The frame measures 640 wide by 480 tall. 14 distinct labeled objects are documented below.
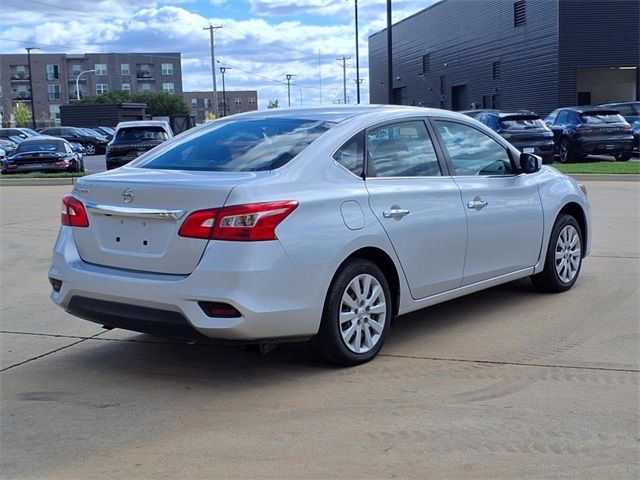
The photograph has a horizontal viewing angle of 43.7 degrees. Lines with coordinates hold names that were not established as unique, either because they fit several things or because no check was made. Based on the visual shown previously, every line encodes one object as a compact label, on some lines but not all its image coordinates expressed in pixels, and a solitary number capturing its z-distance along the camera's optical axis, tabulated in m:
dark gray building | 42.06
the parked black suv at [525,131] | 20.86
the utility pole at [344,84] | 78.68
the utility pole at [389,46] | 31.02
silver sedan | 4.62
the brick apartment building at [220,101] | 137.38
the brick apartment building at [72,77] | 109.56
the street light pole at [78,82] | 101.12
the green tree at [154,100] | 94.56
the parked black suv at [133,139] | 21.33
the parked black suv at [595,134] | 22.61
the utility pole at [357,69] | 43.81
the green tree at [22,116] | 97.88
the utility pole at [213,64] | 68.19
